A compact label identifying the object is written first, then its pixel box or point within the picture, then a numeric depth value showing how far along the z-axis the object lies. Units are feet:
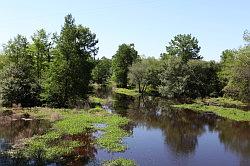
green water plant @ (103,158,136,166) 64.73
